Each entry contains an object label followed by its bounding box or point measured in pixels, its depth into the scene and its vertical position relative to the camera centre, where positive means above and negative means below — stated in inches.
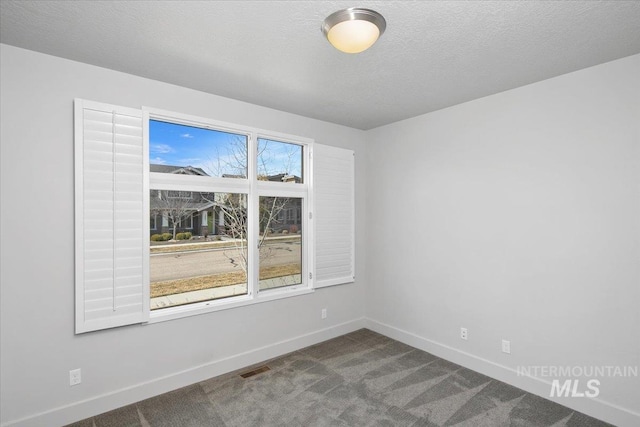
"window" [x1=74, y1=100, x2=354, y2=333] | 95.8 +1.3
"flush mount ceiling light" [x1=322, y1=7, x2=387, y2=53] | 69.6 +42.8
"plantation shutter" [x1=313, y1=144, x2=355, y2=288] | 152.3 +2.0
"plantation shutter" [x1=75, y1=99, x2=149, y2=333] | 93.4 +1.2
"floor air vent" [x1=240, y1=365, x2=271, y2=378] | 119.4 -58.9
